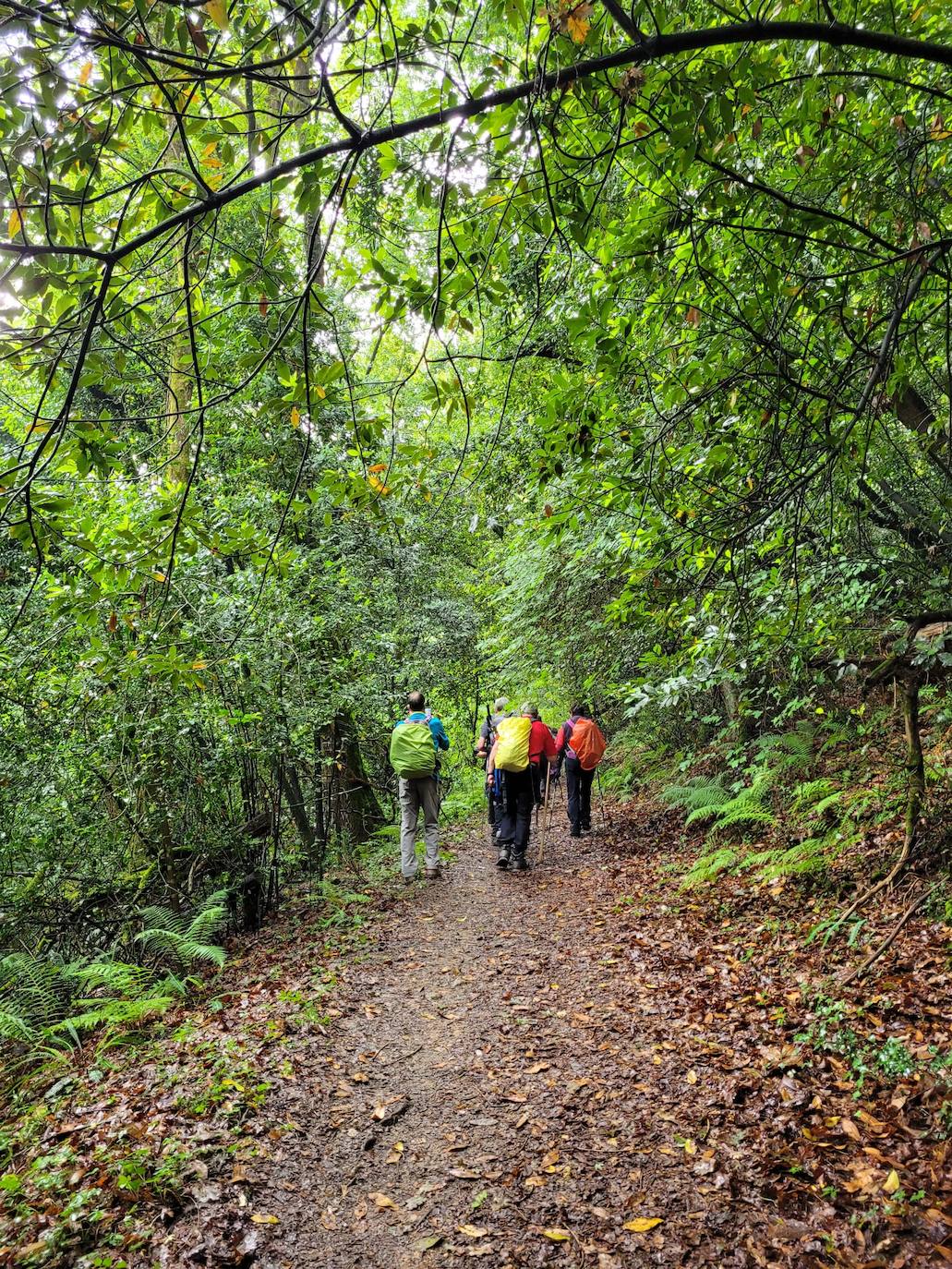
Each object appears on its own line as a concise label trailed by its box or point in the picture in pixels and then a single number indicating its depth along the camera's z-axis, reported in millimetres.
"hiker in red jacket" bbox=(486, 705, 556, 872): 9875
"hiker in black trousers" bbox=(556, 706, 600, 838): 11386
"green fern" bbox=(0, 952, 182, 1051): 5715
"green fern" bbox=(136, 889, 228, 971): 6793
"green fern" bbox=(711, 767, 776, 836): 7709
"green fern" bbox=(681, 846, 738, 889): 7469
